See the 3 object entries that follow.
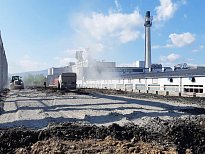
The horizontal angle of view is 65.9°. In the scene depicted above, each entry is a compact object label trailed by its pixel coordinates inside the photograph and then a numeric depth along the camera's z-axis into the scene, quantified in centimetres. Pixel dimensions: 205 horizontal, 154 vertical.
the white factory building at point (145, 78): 1829
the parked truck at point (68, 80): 2352
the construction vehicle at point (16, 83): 2607
